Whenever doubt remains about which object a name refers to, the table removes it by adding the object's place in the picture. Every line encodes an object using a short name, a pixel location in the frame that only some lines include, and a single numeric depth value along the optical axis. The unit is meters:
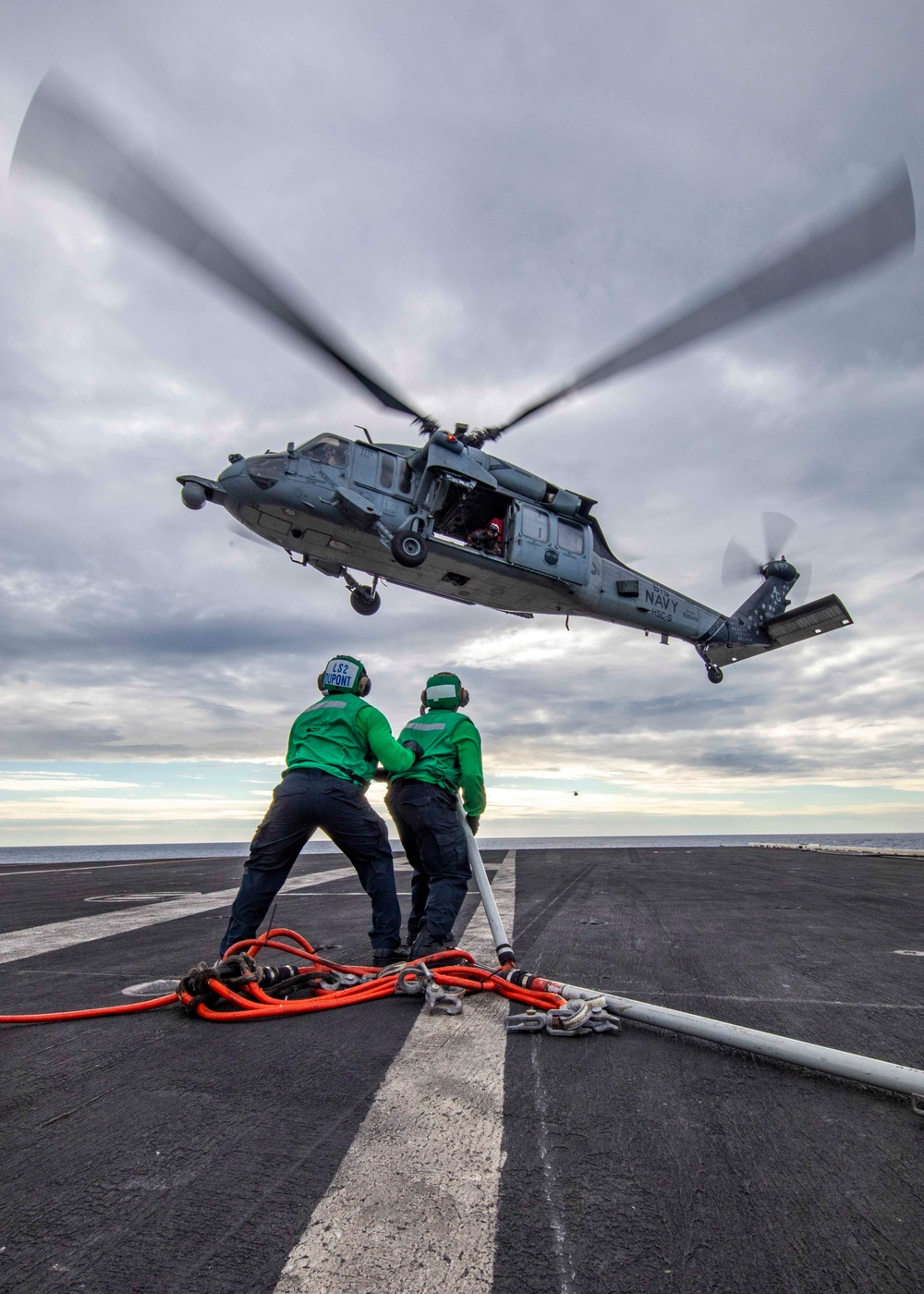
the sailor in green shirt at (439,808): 4.30
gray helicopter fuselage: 11.98
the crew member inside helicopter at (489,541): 13.62
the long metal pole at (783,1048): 2.09
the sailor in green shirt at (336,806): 4.12
